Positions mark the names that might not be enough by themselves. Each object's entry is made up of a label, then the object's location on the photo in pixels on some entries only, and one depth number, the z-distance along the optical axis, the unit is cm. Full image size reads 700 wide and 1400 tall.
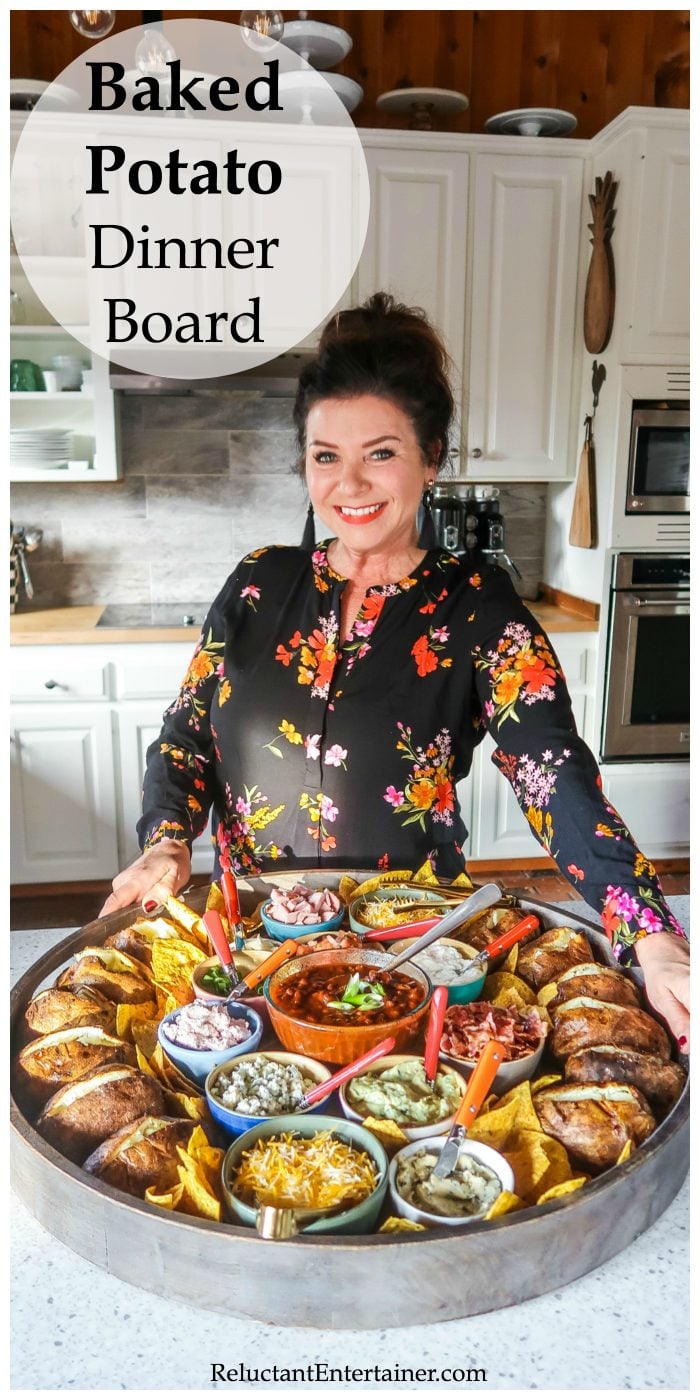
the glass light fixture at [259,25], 168
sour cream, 95
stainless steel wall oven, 296
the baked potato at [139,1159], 69
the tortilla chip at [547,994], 92
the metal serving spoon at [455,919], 95
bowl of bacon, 80
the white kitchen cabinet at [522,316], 293
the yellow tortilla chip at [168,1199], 65
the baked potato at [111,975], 93
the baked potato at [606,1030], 83
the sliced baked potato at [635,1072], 78
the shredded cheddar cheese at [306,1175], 66
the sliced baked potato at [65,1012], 85
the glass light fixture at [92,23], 147
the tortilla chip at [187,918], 104
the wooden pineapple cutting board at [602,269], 285
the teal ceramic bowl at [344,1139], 64
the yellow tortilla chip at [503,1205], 64
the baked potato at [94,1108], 73
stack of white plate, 292
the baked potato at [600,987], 91
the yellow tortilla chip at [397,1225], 63
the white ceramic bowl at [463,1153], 64
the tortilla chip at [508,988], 92
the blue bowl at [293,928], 105
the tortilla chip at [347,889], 116
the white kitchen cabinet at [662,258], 274
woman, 133
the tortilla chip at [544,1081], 79
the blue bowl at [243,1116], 73
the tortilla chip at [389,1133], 71
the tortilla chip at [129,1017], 87
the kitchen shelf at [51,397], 284
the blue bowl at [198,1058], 81
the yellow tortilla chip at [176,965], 96
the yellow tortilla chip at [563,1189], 66
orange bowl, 82
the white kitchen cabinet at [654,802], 309
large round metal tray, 61
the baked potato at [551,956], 98
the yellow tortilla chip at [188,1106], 76
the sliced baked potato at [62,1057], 79
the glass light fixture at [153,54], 194
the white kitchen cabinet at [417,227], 287
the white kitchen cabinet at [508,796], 302
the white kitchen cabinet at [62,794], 284
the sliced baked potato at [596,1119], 72
